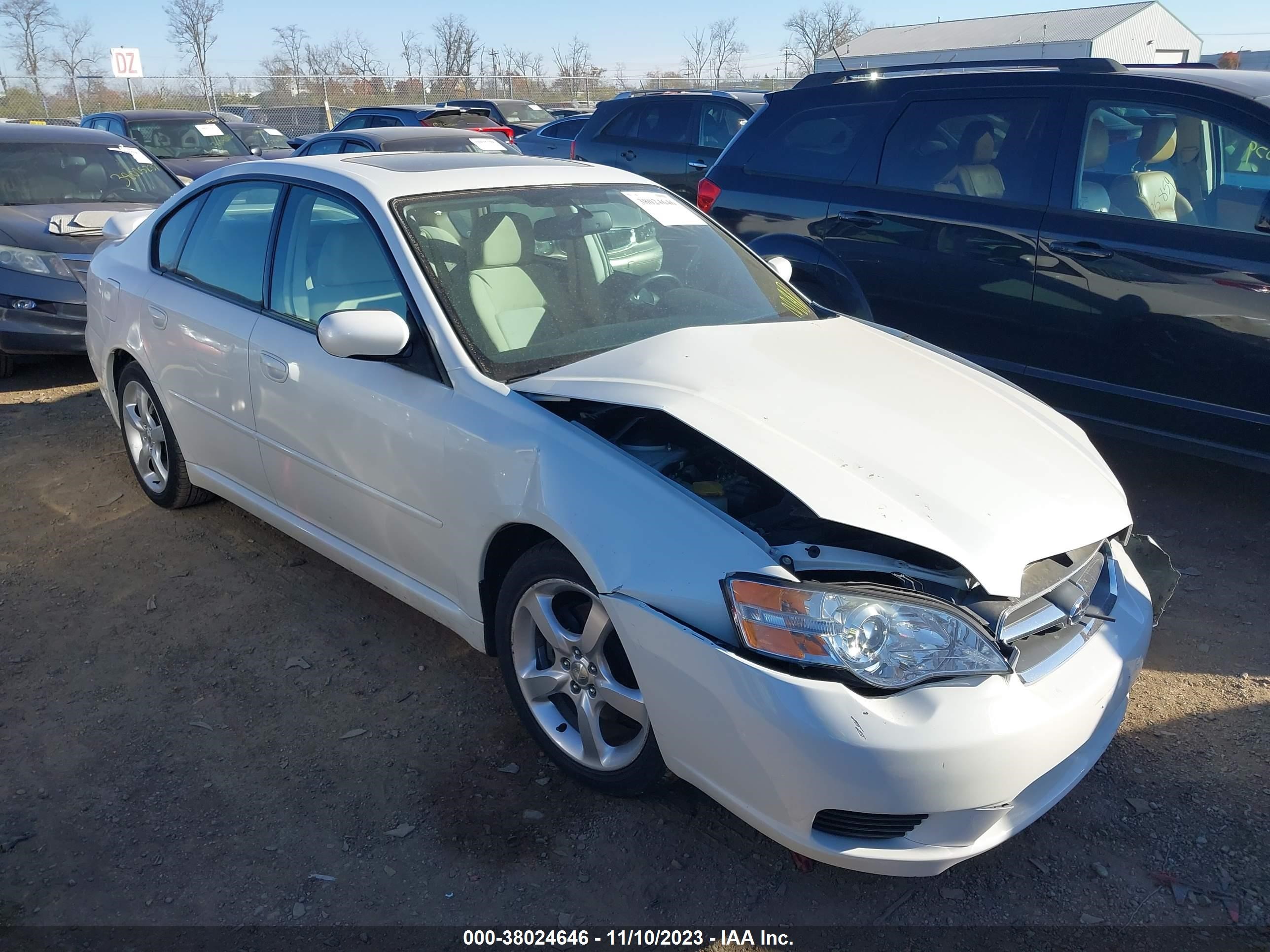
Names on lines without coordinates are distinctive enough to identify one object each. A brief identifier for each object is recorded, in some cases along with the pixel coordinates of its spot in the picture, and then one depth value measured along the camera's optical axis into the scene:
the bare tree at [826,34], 43.88
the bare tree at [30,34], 40.38
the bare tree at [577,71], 41.53
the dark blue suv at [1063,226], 4.31
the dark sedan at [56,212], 6.71
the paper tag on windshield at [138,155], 8.38
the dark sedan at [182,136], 12.67
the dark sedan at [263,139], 17.55
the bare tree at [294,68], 42.34
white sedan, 2.27
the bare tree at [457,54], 44.28
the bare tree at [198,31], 44.88
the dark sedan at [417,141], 9.29
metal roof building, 36.69
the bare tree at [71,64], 40.38
